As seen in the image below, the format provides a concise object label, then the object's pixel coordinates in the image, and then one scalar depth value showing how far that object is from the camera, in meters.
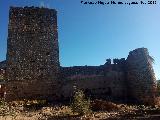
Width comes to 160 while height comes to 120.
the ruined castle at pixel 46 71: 10.13
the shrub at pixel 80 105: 7.14
